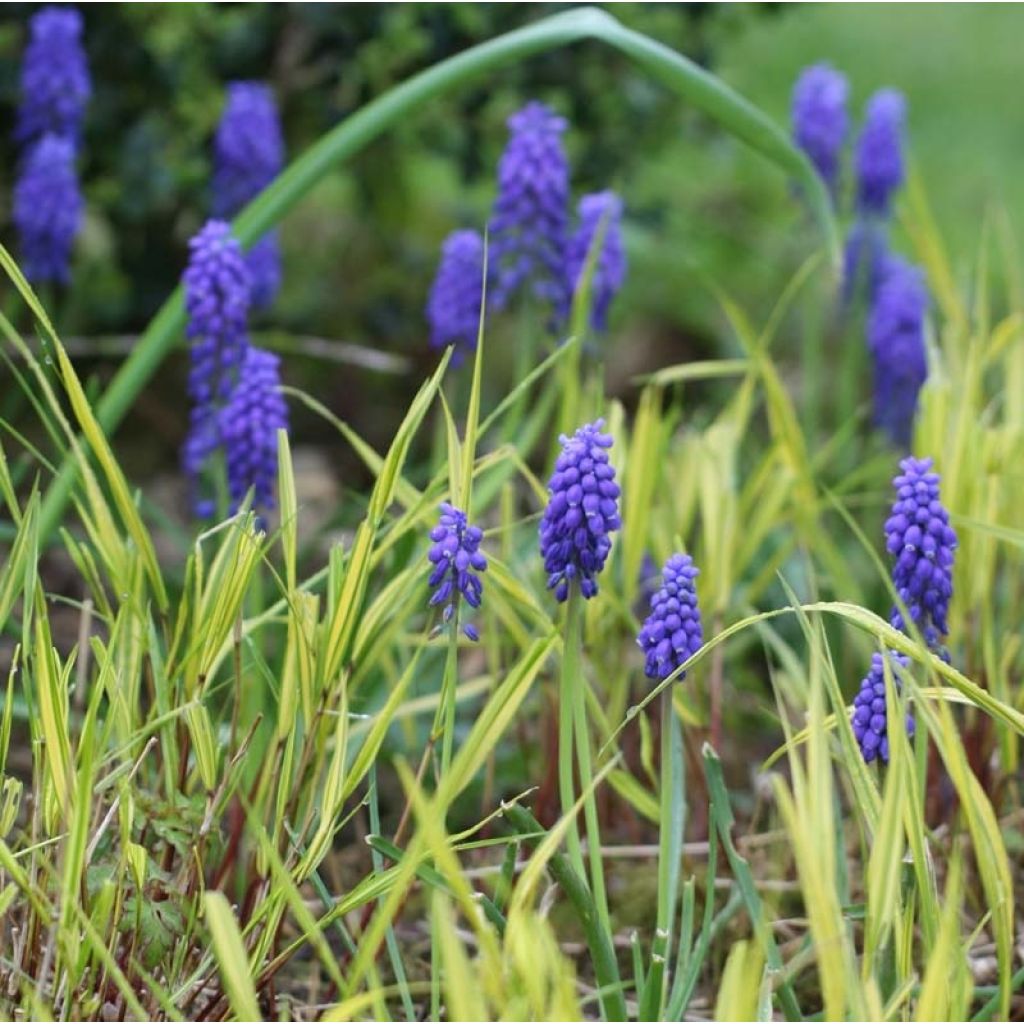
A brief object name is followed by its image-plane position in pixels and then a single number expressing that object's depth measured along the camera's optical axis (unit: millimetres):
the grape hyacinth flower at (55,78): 5996
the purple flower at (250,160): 6145
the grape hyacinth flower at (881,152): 6852
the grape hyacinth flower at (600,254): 5684
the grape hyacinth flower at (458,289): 5664
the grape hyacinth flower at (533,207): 5512
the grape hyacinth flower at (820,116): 6945
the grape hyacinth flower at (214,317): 4645
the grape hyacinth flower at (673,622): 3537
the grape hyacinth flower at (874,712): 3486
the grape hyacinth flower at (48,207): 5984
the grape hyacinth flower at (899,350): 6406
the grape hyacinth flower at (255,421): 4641
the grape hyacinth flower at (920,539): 3609
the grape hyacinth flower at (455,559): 3512
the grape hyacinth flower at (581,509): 3381
